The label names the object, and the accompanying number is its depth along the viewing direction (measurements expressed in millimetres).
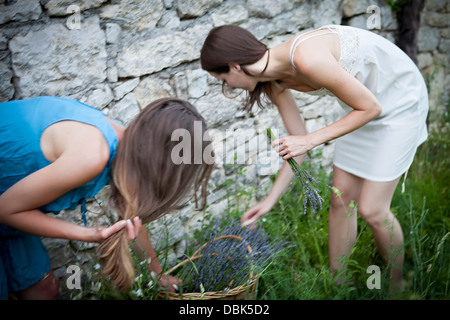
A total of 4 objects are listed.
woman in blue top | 1421
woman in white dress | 1873
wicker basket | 1863
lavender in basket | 2056
